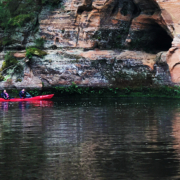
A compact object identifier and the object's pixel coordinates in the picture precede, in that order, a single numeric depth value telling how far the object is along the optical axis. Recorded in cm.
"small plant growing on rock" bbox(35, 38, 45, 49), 3475
